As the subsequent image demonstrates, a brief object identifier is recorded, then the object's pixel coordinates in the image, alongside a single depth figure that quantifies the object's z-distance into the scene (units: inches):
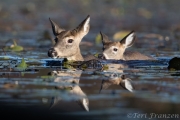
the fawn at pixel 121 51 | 579.5
